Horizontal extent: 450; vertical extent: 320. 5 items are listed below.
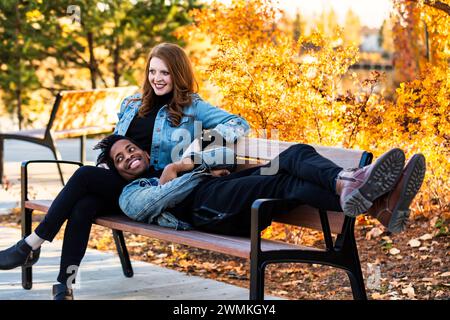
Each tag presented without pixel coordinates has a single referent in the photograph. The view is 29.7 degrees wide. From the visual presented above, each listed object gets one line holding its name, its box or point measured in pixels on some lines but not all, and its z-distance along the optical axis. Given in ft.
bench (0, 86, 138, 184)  25.41
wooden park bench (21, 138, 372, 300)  11.16
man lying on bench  10.47
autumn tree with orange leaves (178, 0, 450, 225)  16.52
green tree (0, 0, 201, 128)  36.14
